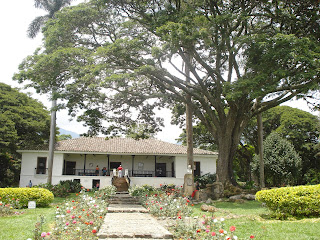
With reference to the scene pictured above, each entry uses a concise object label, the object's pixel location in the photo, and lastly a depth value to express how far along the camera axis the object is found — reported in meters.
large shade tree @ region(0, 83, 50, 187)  21.63
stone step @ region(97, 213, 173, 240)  6.29
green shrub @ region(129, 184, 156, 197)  15.38
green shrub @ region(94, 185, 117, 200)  13.17
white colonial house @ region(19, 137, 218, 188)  25.32
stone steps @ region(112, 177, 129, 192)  20.45
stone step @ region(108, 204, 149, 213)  10.76
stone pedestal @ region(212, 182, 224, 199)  14.86
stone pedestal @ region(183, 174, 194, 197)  14.93
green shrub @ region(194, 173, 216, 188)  25.14
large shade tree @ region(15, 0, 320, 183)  12.55
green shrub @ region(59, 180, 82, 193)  20.00
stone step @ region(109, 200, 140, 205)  14.00
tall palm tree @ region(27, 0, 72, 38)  21.48
